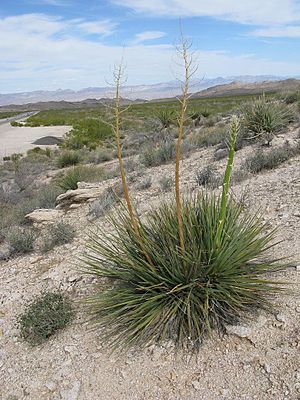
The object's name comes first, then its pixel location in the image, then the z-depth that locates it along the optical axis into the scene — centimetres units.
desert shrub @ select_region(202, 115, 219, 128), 1894
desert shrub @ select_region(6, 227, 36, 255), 655
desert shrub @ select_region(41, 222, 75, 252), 650
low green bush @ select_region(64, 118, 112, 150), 2511
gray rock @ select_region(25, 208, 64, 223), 812
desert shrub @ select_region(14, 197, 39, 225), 859
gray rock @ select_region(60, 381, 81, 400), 327
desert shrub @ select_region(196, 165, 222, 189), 777
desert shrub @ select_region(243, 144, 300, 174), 826
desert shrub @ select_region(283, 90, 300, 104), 1768
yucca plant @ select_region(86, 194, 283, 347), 346
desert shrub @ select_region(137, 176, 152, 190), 896
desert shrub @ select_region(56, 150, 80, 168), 1761
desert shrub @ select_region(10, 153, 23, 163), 2074
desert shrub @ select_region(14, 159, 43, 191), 1430
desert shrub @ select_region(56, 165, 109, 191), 1144
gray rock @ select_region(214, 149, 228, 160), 1038
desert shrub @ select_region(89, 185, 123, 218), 757
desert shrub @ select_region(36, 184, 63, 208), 985
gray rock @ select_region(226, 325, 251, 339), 331
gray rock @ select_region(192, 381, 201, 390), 304
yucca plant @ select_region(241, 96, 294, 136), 1084
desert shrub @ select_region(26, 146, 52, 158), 2314
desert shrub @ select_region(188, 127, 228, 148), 1295
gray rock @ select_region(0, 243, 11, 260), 654
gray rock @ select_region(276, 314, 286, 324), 333
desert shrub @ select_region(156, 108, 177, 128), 1986
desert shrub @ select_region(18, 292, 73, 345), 407
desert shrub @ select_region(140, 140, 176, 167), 1173
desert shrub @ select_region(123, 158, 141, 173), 1177
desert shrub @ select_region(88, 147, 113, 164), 1734
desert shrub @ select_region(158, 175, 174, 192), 841
